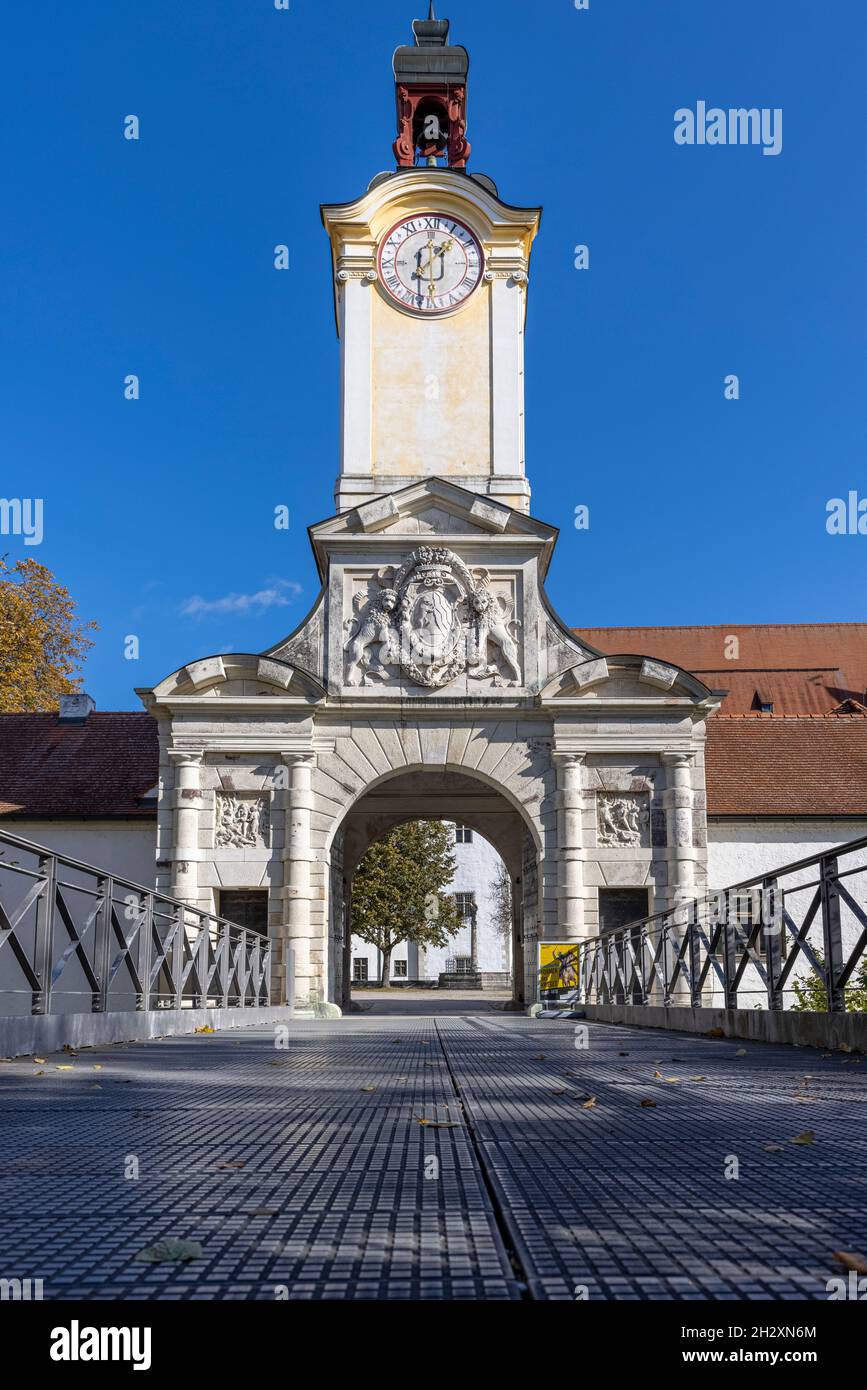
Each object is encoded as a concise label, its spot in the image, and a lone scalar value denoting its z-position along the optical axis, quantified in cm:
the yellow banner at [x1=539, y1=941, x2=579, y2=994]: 2186
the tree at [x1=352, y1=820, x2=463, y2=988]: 4981
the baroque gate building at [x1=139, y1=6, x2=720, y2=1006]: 2344
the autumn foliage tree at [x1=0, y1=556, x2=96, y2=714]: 3397
